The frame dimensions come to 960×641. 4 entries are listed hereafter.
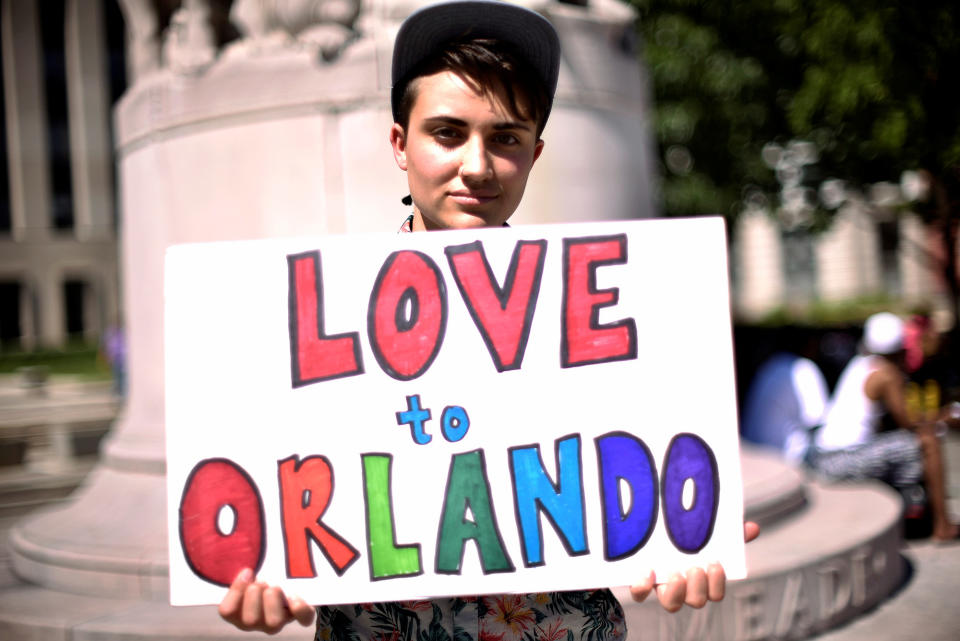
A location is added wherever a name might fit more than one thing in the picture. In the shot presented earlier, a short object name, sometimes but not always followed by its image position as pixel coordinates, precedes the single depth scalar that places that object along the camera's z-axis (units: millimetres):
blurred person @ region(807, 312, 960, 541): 5859
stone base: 3396
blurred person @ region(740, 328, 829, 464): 7278
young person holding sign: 1723
